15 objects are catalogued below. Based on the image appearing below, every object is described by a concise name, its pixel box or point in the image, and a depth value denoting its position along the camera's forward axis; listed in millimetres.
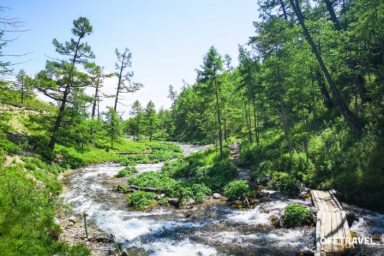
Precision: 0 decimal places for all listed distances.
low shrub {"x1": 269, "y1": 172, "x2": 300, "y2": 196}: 17000
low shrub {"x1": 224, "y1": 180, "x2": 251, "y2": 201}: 17078
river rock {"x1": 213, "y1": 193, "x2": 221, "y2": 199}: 17769
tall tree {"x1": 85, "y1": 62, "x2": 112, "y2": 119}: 28266
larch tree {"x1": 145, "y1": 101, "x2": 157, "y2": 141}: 72375
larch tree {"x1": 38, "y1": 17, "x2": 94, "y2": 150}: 26641
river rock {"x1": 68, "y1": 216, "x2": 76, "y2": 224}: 13398
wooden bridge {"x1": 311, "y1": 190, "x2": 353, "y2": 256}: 9270
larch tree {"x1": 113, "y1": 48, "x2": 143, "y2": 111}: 44556
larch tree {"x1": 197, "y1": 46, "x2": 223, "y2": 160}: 28688
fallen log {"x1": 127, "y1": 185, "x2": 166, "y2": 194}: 19305
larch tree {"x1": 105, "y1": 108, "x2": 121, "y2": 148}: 44812
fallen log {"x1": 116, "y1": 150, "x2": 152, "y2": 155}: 42662
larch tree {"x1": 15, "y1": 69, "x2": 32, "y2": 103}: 25098
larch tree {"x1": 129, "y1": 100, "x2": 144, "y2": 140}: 72419
